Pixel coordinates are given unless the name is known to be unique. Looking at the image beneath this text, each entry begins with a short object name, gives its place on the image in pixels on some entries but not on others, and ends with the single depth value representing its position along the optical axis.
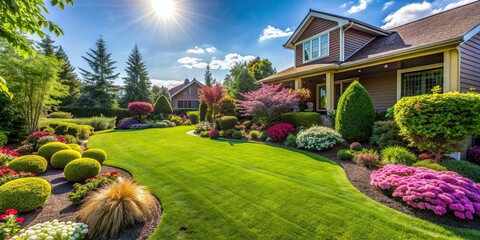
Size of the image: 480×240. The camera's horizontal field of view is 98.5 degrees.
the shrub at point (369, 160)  5.97
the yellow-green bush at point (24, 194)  3.78
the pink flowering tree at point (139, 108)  20.48
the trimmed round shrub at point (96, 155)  6.85
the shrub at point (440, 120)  5.64
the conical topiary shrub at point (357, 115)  8.14
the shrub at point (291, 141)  9.04
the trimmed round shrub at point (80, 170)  5.27
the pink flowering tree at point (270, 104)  11.23
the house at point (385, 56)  7.77
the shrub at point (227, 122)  13.25
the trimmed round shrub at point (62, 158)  6.59
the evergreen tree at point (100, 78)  28.81
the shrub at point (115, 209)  3.24
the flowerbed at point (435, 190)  3.37
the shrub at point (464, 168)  5.23
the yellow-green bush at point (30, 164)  5.67
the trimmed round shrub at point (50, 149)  7.23
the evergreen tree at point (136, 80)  32.19
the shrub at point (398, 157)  5.82
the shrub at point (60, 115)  19.60
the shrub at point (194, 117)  22.58
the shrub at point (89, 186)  4.18
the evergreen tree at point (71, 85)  27.98
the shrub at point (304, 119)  10.90
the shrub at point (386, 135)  7.38
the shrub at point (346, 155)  6.82
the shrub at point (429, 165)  5.00
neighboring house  34.59
